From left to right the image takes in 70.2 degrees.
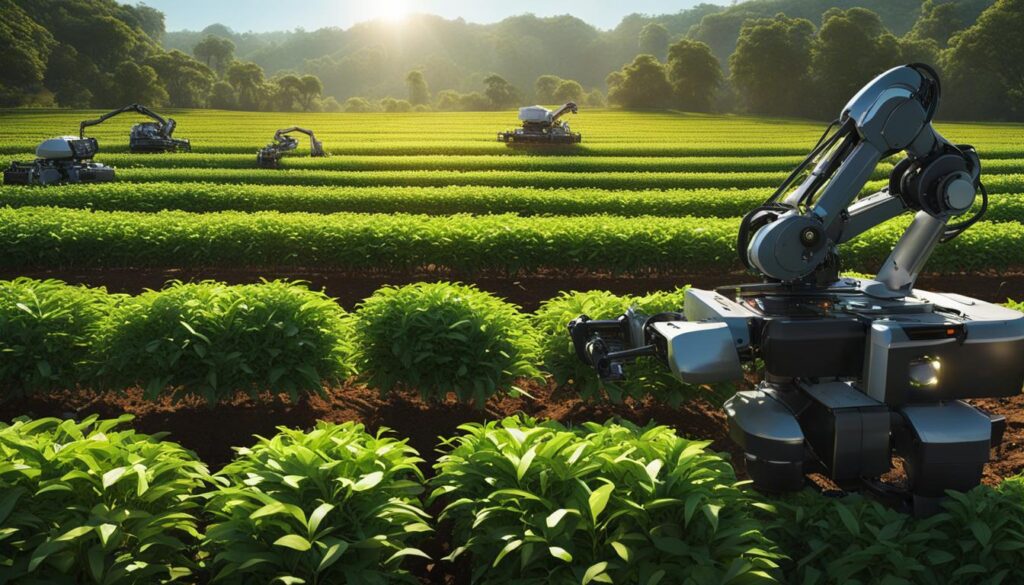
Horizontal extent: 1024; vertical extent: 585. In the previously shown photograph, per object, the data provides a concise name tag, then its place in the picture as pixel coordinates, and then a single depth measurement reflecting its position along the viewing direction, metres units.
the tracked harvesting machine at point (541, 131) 38.16
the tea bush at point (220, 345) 5.38
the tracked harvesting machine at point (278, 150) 29.98
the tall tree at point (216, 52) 140.00
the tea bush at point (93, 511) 2.74
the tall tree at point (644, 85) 82.50
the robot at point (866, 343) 3.74
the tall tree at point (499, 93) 97.62
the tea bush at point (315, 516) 2.78
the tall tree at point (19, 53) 65.19
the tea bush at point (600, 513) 2.83
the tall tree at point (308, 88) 100.81
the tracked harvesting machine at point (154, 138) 35.03
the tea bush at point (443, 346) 5.49
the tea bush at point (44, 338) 5.55
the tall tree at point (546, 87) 117.62
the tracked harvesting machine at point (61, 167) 23.16
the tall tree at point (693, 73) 81.56
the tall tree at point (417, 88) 118.31
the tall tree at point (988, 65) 69.56
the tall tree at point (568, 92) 105.00
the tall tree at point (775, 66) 78.50
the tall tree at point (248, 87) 98.00
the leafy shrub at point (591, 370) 5.59
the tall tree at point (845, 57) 74.25
